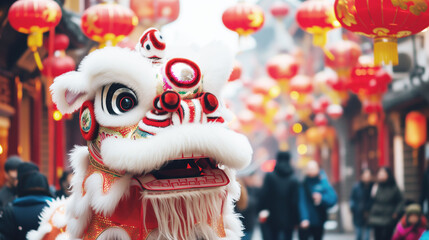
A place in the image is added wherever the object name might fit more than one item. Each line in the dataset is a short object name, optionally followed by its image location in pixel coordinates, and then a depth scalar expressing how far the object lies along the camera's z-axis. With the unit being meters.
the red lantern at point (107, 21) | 9.70
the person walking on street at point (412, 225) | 10.04
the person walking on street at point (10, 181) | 7.72
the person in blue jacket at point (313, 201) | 10.08
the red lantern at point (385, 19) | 6.23
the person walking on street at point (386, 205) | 12.29
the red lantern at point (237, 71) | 11.13
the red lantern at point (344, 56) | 14.26
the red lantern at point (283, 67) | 16.11
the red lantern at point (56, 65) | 11.02
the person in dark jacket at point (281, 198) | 10.22
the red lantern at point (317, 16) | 10.85
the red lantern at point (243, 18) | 11.28
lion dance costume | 3.70
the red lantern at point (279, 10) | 18.72
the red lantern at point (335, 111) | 20.28
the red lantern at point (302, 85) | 19.62
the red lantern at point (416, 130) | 15.88
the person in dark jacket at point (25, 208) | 5.75
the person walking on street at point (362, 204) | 14.13
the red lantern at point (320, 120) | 25.16
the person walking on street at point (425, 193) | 11.17
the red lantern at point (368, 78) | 14.20
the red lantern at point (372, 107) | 15.96
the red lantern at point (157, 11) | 12.36
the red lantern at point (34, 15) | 9.05
